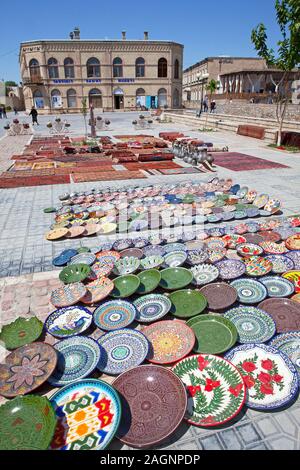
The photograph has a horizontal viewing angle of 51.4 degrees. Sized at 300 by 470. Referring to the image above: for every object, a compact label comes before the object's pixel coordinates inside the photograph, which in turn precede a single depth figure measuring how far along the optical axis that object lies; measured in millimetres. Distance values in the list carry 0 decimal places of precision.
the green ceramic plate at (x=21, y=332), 3281
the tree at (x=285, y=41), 11648
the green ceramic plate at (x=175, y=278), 4125
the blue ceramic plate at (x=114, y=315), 3486
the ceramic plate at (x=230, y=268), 4254
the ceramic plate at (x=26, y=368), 2691
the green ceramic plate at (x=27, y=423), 2174
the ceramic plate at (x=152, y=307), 3593
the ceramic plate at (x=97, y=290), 3883
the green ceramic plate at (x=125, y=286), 3959
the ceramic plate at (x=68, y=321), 3395
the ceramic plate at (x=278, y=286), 3896
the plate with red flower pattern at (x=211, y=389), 2475
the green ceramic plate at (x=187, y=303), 3648
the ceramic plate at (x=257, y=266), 4281
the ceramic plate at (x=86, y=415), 2246
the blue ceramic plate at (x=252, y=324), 3232
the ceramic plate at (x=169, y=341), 3042
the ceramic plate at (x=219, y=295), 3748
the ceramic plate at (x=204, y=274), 4199
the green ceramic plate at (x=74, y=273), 4320
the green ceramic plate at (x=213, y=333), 3127
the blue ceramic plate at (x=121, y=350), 2959
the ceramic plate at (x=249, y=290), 3807
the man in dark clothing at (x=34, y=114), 29170
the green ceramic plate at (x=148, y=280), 4043
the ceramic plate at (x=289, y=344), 3016
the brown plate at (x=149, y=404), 2340
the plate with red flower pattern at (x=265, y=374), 2586
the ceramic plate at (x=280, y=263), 4371
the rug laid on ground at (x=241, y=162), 11212
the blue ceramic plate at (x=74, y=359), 2822
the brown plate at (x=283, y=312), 3404
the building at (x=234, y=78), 47094
